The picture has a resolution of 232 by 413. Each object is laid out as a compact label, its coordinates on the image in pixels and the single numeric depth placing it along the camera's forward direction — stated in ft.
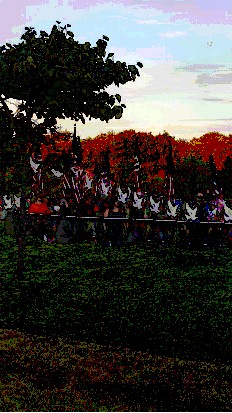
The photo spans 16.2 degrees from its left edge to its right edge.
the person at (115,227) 89.30
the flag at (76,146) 96.94
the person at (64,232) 91.35
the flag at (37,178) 58.39
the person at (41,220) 91.86
